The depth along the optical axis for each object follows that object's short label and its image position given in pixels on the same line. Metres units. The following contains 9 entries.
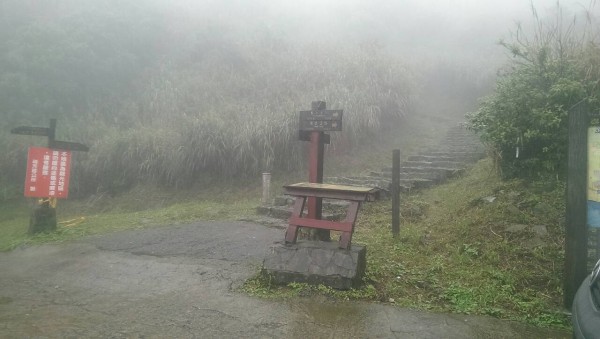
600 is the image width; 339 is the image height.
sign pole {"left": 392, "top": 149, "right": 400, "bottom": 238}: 5.82
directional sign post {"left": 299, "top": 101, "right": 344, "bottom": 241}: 4.87
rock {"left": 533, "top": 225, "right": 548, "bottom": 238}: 4.86
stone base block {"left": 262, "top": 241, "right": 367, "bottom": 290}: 4.05
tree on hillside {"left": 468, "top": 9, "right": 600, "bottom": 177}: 5.40
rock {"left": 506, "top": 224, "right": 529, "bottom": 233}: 5.05
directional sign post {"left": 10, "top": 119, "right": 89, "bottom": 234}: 7.50
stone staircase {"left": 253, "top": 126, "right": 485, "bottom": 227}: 7.75
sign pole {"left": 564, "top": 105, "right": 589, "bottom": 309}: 3.47
